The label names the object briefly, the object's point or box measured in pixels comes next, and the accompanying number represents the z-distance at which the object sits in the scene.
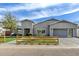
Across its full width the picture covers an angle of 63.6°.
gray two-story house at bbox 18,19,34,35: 13.78
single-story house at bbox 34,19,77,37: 13.13
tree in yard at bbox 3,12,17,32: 14.25
